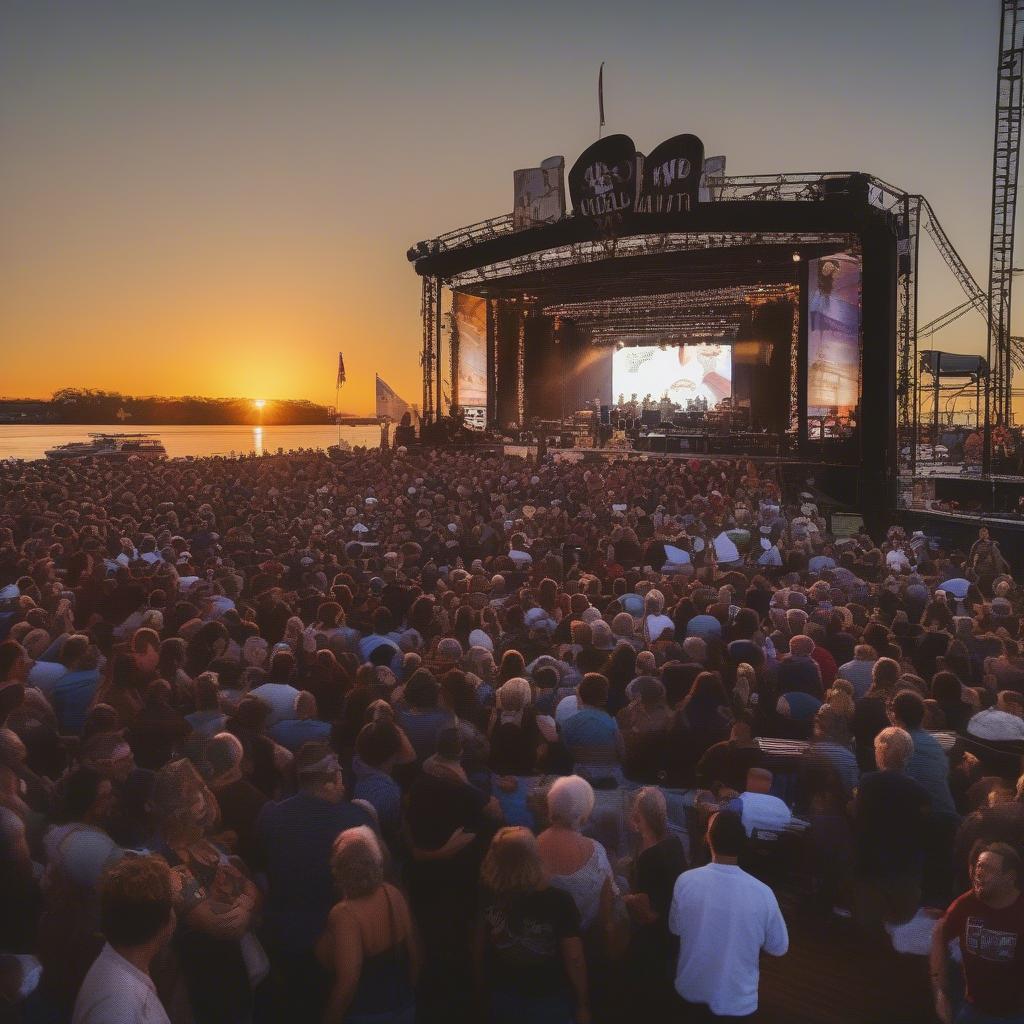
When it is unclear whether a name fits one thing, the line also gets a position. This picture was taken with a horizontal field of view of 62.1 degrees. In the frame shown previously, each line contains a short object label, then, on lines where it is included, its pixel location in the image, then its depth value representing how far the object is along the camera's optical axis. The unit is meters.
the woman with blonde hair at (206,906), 3.07
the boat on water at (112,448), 46.94
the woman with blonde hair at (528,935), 3.04
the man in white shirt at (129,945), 2.48
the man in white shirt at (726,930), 3.24
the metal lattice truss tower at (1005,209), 21.80
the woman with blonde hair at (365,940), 2.99
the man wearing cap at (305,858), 3.53
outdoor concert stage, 19.73
